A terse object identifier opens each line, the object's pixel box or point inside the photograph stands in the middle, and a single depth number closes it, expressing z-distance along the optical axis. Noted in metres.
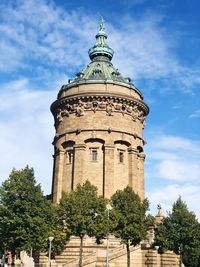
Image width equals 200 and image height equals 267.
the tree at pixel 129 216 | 40.62
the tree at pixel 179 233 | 43.91
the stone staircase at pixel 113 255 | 44.62
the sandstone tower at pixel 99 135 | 54.34
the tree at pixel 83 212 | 39.59
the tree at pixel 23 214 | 38.06
